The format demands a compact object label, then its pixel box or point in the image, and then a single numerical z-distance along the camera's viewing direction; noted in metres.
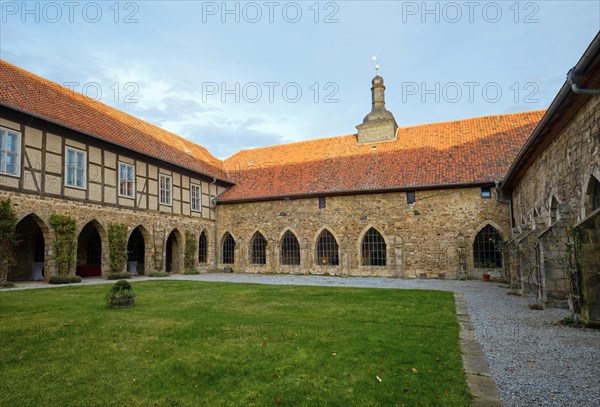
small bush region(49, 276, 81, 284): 13.35
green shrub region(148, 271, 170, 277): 17.52
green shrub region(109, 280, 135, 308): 7.93
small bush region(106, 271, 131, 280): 15.46
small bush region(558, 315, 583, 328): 6.28
